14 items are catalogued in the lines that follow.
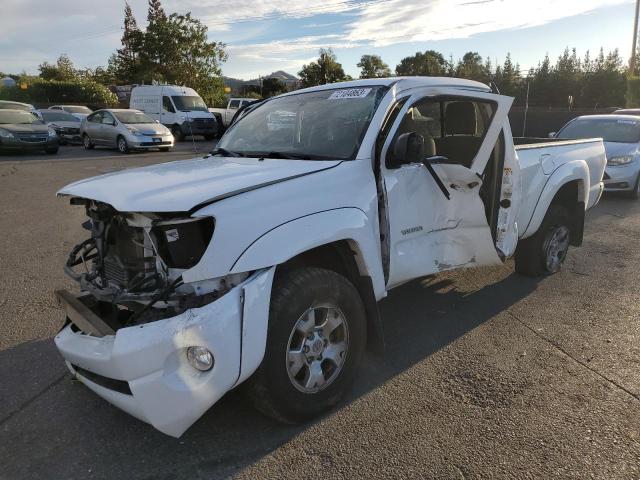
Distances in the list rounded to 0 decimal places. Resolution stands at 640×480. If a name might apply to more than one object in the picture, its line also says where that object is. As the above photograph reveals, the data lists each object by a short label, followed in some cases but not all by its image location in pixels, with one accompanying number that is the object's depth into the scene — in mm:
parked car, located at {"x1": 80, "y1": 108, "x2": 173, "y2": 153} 18594
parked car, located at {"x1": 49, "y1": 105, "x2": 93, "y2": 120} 27627
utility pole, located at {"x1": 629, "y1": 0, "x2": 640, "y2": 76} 32156
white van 24344
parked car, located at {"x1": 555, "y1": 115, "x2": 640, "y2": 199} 10328
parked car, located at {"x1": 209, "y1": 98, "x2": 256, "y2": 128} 27411
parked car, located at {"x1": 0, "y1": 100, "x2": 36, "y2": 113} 18295
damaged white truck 2533
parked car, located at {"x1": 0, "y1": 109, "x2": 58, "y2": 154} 16953
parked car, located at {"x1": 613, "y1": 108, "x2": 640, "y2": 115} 16222
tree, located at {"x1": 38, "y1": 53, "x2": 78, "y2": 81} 54559
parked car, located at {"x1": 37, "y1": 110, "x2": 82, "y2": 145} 23047
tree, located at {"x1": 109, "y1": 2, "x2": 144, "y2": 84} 43344
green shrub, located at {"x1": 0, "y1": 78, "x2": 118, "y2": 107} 40562
